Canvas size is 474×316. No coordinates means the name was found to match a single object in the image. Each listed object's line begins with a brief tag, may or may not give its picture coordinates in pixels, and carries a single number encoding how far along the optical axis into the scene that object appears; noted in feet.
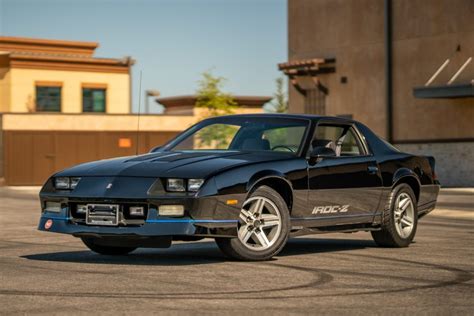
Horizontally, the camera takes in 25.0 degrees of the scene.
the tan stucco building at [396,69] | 119.65
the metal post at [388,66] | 127.34
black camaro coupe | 31.81
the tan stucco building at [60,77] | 178.29
